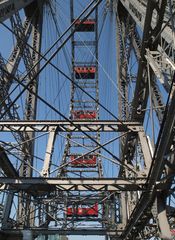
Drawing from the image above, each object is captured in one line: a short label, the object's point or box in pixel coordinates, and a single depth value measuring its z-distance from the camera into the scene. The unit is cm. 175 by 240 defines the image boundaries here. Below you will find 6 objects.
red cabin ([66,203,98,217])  2482
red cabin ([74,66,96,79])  3750
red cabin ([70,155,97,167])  3288
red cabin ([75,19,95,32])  3443
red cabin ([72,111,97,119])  3703
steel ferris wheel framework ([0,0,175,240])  1070
